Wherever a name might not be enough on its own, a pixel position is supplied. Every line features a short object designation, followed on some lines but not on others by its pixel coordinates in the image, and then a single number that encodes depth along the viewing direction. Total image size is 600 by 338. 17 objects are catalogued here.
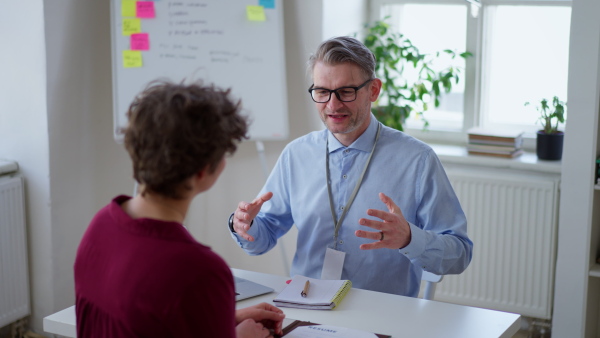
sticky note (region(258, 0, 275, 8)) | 3.41
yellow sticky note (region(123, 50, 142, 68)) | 3.26
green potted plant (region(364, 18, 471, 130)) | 3.71
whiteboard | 3.27
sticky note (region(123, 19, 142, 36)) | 3.26
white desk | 1.78
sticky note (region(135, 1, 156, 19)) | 3.27
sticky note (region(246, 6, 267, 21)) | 3.38
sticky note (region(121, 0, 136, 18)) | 3.26
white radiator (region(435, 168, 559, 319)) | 3.41
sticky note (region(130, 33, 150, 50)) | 3.27
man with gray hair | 2.24
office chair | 2.21
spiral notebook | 1.91
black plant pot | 3.43
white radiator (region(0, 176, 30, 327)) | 3.18
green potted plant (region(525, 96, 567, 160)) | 3.42
